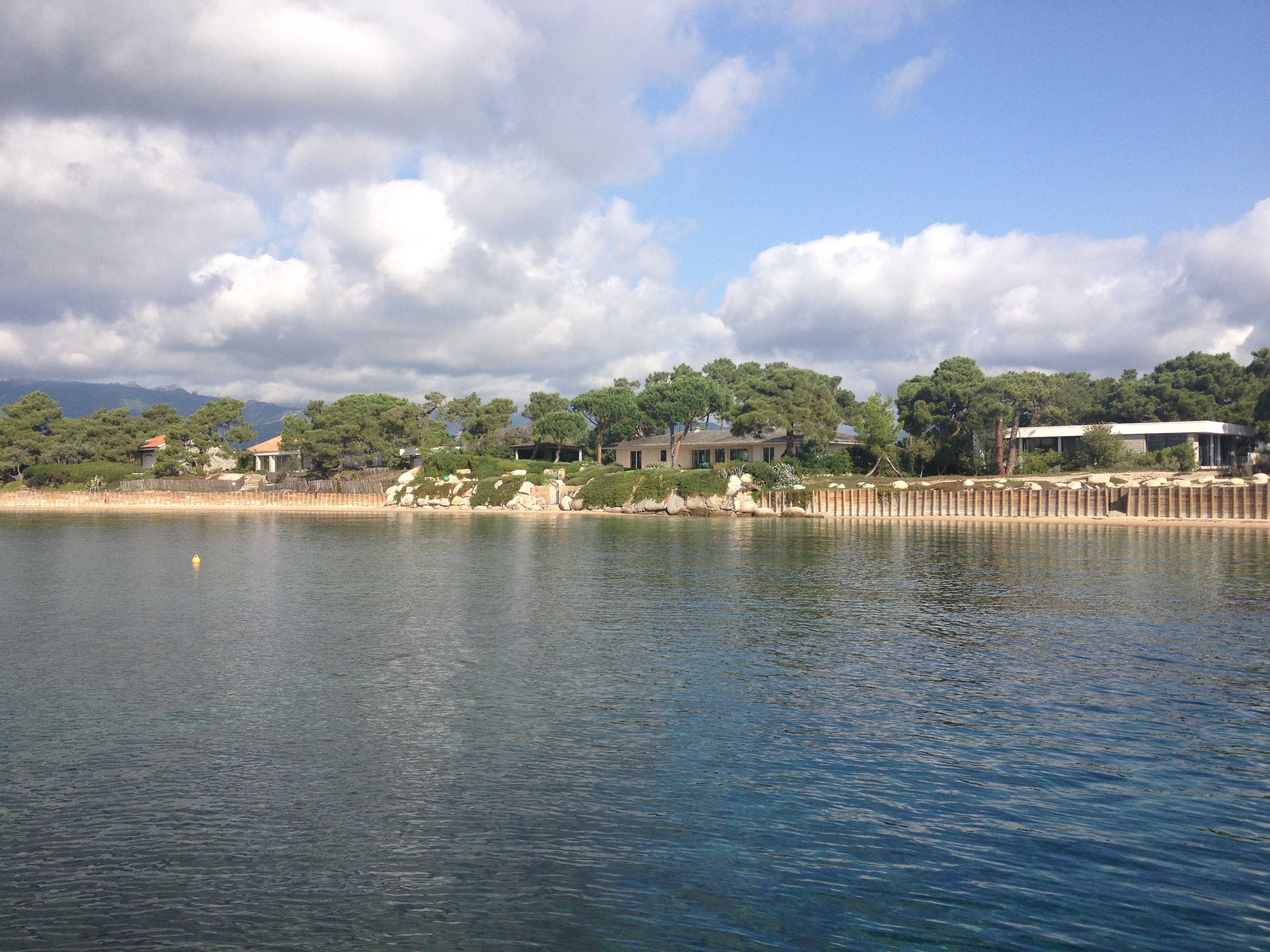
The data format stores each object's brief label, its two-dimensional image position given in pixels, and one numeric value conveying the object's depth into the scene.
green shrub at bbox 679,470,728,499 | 82.12
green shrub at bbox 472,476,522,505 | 93.31
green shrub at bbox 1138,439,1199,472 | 76.06
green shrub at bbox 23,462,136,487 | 113.00
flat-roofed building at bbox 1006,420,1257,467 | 84.06
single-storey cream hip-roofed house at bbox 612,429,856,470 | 96.81
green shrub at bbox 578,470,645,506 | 87.31
